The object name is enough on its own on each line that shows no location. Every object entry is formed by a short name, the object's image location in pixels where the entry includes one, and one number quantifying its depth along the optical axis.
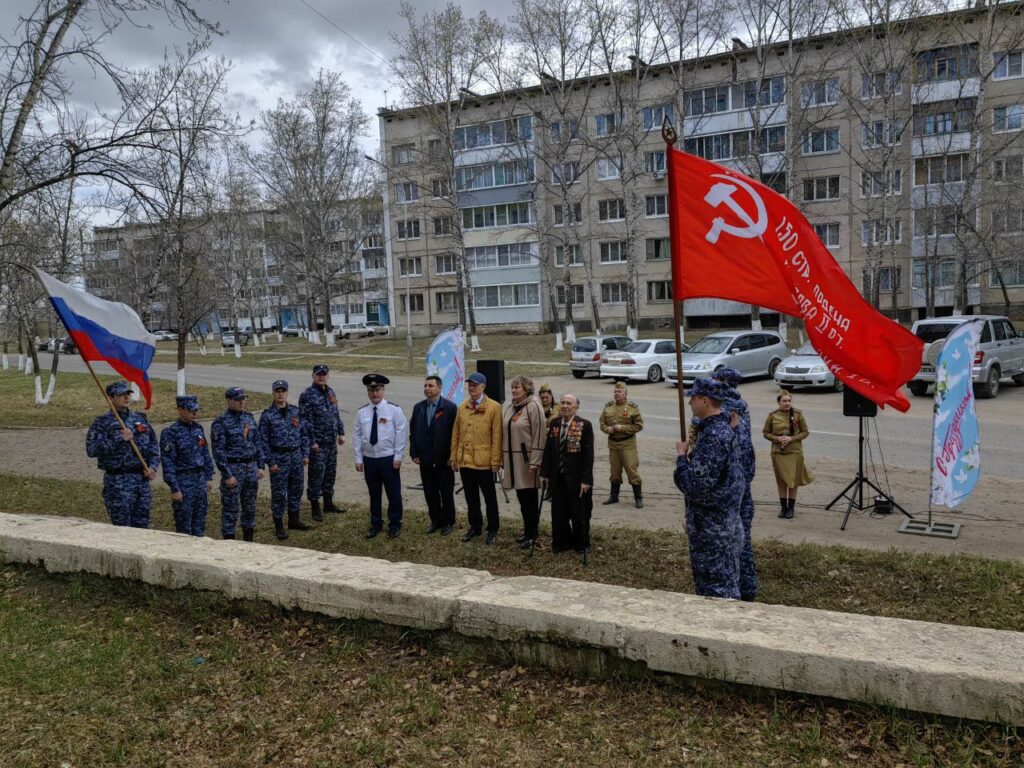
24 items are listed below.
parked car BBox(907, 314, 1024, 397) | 18.52
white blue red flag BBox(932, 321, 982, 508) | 7.60
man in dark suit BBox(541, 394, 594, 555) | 7.12
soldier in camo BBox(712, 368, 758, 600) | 5.59
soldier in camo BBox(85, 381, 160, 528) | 7.45
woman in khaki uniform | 8.62
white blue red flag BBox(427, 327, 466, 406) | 12.08
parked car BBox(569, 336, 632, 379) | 27.38
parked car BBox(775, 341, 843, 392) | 21.27
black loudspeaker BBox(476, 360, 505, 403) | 10.25
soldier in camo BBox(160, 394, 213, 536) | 7.64
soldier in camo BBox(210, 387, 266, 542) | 7.93
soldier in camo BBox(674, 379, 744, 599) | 4.82
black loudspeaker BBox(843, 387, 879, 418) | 8.23
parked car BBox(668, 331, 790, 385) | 23.28
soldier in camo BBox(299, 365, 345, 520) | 9.23
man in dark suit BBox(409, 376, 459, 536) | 8.27
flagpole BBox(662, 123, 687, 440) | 4.86
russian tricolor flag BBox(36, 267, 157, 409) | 7.62
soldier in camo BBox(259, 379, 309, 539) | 8.51
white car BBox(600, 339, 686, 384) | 25.31
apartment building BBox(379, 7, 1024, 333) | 32.66
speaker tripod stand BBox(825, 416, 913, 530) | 8.22
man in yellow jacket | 7.81
